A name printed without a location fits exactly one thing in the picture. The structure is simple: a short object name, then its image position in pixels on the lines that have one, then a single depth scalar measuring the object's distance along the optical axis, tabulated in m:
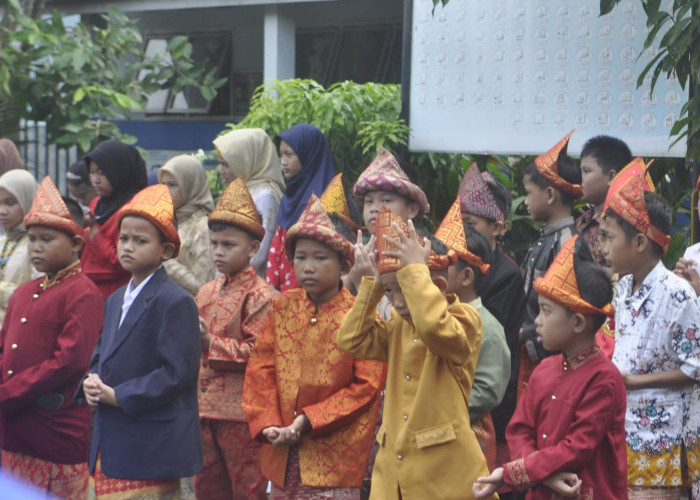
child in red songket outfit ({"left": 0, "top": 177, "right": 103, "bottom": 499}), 5.54
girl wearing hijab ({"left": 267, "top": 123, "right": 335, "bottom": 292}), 6.66
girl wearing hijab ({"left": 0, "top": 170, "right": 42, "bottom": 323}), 6.93
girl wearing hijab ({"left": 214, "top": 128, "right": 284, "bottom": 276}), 6.93
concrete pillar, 13.12
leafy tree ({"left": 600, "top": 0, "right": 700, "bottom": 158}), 5.50
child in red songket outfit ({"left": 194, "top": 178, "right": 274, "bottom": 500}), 5.39
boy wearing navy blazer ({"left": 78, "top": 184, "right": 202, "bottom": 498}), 4.80
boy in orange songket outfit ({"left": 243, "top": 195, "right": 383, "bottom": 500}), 4.79
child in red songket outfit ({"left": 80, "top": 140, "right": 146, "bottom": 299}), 6.65
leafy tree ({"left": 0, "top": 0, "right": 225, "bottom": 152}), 9.74
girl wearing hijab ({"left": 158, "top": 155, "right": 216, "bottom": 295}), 6.47
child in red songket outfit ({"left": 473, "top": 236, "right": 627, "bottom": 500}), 3.97
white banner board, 6.51
